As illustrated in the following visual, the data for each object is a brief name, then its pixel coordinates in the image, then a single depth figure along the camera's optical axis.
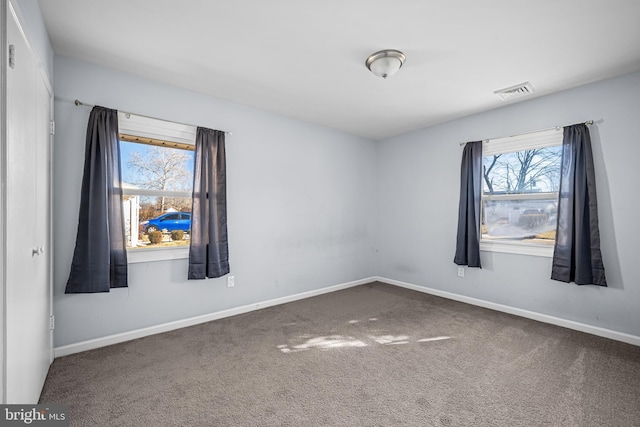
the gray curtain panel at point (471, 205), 3.89
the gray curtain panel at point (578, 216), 2.98
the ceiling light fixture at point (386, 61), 2.48
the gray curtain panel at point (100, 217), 2.55
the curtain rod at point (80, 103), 2.58
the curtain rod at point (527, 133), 3.02
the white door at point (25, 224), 1.36
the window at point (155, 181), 2.92
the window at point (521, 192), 3.40
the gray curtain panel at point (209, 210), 3.18
